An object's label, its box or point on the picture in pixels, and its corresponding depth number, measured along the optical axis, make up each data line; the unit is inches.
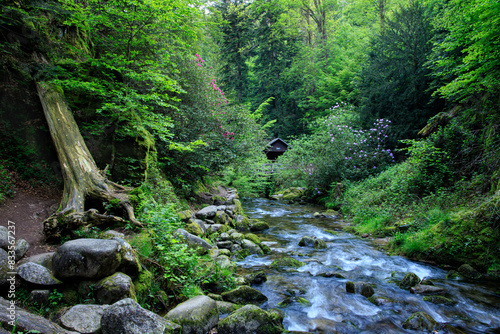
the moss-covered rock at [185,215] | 272.0
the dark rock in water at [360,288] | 199.0
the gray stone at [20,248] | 136.9
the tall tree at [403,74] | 505.4
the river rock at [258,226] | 390.0
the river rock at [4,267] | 115.7
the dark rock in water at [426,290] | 195.5
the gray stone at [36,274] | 120.2
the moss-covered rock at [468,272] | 214.4
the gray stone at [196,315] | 133.2
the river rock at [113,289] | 128.5
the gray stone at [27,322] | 87.7
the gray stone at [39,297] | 118.1
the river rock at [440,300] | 182.1
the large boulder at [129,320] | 106.3
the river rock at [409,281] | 205.9
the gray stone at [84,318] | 108.5
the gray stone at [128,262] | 144.3
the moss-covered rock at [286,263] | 249.9
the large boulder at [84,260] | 128.0
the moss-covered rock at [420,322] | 155.7
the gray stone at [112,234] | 165.6
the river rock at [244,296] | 177.0
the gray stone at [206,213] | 337.4
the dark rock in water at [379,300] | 186.3
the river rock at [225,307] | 162.4
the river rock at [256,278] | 214.5
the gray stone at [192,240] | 223.7
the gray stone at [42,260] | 135.2
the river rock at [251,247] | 289.7
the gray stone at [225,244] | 284.7
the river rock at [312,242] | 309.7
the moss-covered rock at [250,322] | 140.8
